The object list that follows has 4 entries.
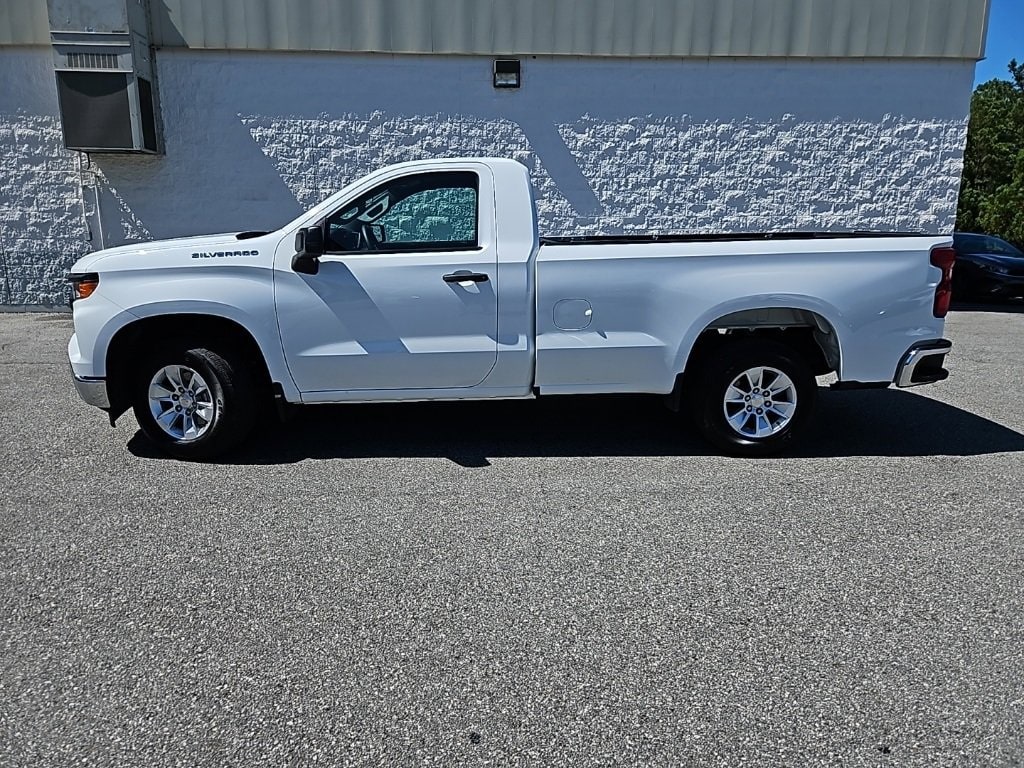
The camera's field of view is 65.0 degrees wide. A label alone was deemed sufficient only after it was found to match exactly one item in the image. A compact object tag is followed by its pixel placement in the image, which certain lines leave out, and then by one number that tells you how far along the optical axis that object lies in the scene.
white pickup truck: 5.20
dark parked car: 14.92
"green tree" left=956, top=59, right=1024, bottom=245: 43.72
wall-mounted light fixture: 12.00
